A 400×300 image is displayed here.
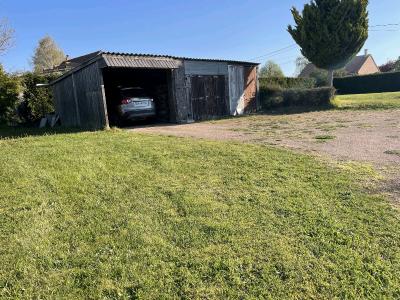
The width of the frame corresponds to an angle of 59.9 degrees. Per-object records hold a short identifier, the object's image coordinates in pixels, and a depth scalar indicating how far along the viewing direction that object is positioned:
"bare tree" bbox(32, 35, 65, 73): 53.09
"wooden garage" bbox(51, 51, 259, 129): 12.58
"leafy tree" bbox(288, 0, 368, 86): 20.36
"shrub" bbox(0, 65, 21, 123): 15.94
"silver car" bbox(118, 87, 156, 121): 13.66
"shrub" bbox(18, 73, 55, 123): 17.50
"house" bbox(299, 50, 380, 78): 58.50
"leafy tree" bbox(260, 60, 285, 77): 49.94
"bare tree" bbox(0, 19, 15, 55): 26.20
